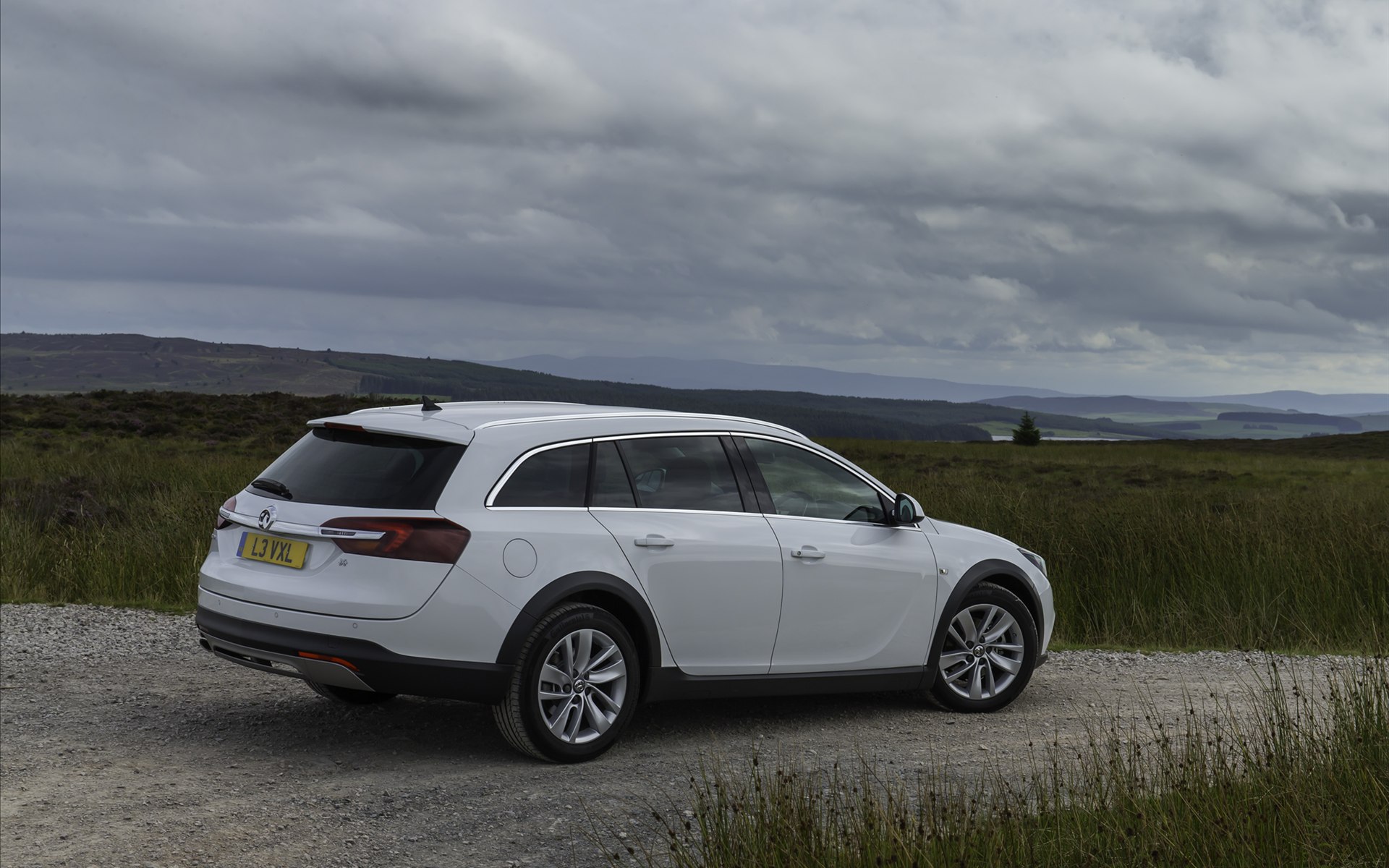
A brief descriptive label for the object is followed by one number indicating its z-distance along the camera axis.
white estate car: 6.17
